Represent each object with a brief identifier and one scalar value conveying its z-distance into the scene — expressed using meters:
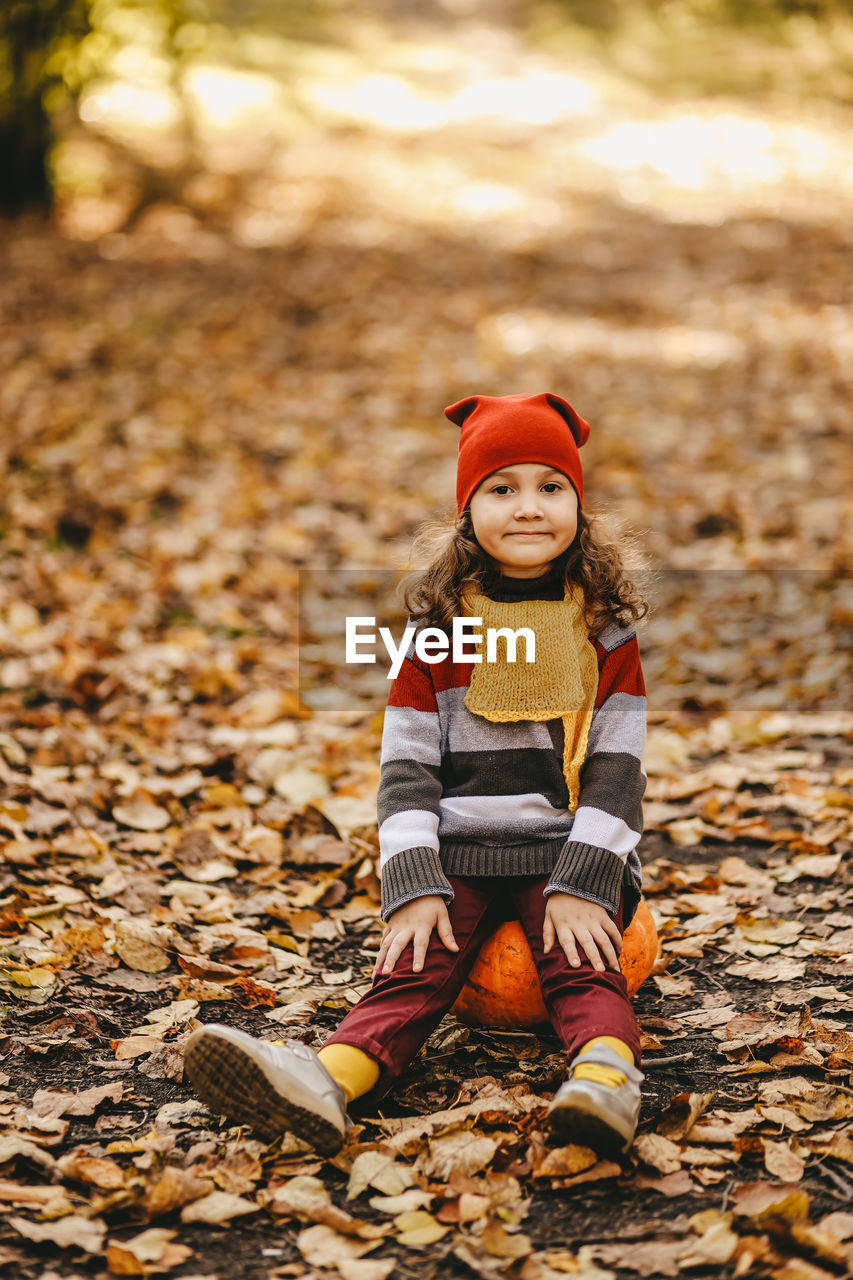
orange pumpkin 2.61
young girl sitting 2.46
